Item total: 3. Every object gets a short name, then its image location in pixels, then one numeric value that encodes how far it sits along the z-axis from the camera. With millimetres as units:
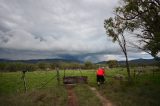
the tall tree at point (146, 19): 7675
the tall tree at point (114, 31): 14432
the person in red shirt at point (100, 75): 11181
